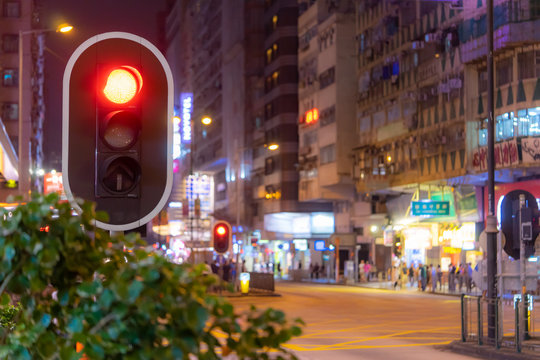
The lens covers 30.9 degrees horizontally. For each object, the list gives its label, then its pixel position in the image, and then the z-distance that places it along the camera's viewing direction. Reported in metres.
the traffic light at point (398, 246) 63.41
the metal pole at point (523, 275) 19.72
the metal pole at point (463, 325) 20.87
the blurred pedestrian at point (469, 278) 50.94
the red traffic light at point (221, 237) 35.31
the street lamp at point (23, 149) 49.68
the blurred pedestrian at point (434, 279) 53.88
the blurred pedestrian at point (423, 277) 54.84
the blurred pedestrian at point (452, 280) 53.03
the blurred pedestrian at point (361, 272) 68.69
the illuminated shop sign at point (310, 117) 77.69
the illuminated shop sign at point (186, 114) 111.60
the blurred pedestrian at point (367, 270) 68.12
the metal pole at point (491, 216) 20.45
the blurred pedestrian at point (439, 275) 55.28
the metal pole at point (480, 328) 20.31
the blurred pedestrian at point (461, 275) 51.91
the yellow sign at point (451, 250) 58.17
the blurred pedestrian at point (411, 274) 61.25
